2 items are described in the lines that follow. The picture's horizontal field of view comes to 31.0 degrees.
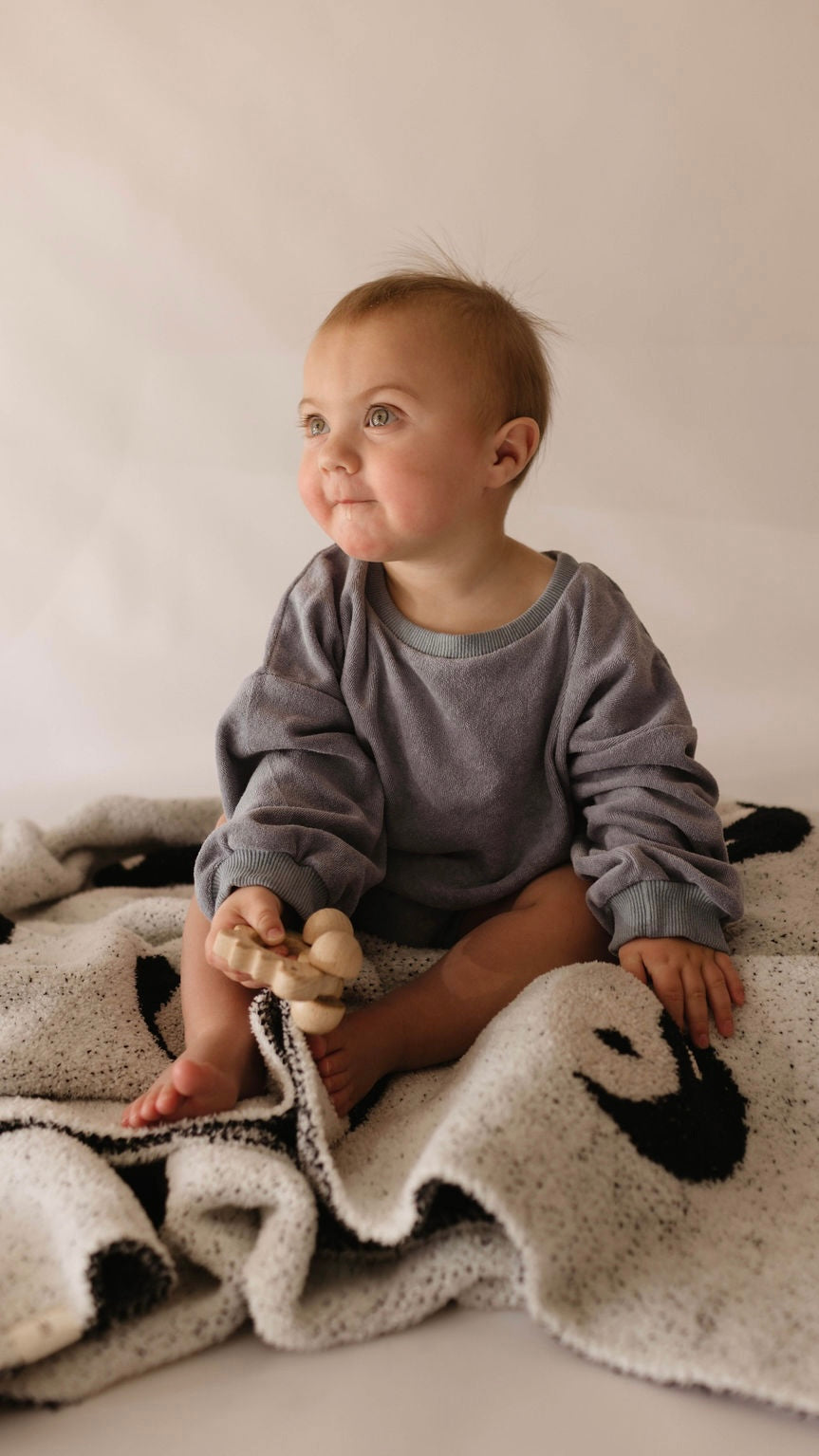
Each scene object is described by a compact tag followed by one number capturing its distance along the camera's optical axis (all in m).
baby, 1.11
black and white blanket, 0.82
